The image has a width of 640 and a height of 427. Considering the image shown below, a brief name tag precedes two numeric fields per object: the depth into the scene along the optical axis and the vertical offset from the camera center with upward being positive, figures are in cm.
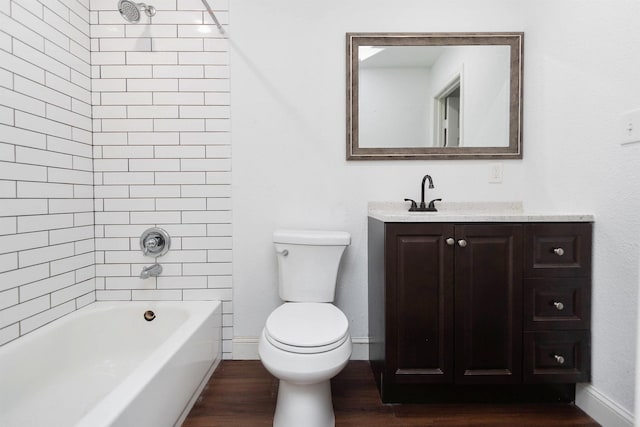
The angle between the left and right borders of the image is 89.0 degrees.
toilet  122 -52
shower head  160 +97
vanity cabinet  149 -47
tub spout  181 -39
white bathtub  110 -71
